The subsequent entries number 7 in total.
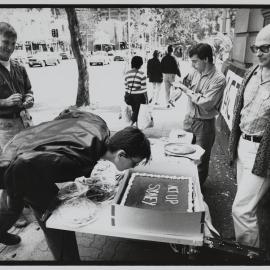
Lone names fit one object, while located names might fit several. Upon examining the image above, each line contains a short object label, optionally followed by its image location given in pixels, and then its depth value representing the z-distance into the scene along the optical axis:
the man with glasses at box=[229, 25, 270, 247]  2.00
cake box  1.53
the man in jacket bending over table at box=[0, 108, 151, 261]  1.62
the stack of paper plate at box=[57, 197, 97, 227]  1.62
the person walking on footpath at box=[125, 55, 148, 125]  3.87
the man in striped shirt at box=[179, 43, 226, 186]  2.78
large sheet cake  1.74
